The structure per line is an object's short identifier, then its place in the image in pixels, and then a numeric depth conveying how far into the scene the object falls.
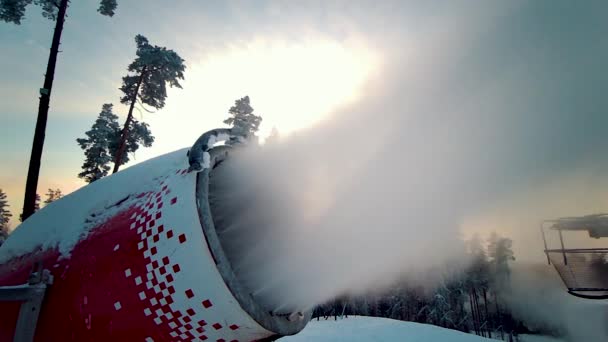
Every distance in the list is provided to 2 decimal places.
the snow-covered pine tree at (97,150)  31.09
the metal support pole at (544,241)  11.11
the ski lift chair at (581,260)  10.63
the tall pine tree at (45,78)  12.59
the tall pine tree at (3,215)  57.09
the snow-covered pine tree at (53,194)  65.35
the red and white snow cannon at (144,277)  2.06
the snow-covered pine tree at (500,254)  72.81
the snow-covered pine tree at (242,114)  30.86
